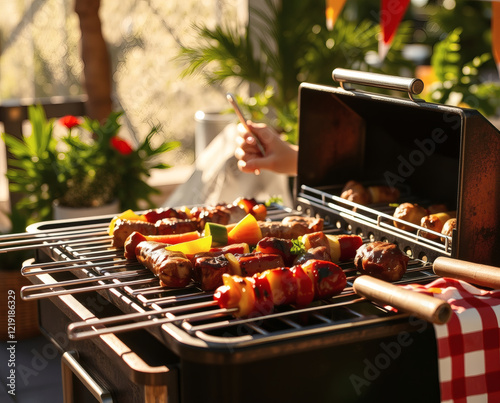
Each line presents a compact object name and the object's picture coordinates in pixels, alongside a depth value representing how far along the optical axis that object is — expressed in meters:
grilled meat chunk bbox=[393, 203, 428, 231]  2.27
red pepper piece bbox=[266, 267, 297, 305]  1.72
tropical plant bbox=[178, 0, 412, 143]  5.46
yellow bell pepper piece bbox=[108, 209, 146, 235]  2.32
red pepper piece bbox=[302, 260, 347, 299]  1.77
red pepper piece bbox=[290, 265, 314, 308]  1.74
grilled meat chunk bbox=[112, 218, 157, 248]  2.22
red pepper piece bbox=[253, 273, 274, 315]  1.67
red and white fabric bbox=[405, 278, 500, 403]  1.66
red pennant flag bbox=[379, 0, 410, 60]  3.77
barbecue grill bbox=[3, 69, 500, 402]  1.55
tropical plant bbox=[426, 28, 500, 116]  4.76
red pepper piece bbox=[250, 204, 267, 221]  2.46
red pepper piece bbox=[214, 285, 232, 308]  1.63
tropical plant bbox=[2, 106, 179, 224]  4.56
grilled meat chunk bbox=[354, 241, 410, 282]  1.90
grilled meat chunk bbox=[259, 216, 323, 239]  2.27
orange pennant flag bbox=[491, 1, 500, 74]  3.80
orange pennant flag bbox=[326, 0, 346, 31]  4.21
